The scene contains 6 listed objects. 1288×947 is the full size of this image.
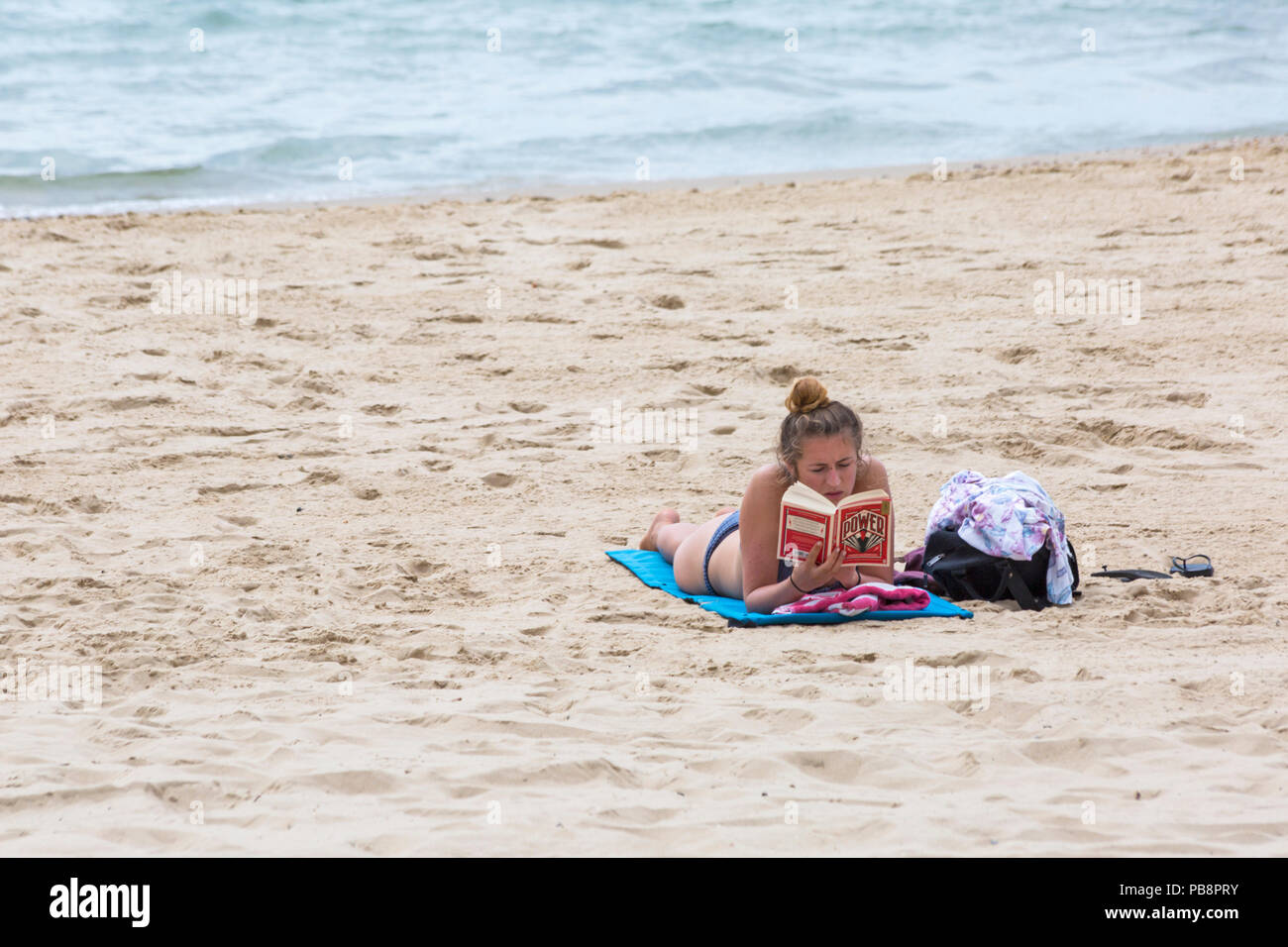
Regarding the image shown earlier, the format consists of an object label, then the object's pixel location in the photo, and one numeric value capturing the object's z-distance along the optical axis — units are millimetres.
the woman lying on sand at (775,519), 8180
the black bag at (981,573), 8508
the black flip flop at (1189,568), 8859
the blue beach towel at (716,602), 8437
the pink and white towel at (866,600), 8437
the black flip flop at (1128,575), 8922
